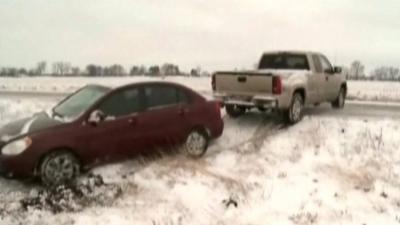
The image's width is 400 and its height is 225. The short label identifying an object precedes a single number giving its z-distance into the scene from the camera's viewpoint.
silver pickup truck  14.01
